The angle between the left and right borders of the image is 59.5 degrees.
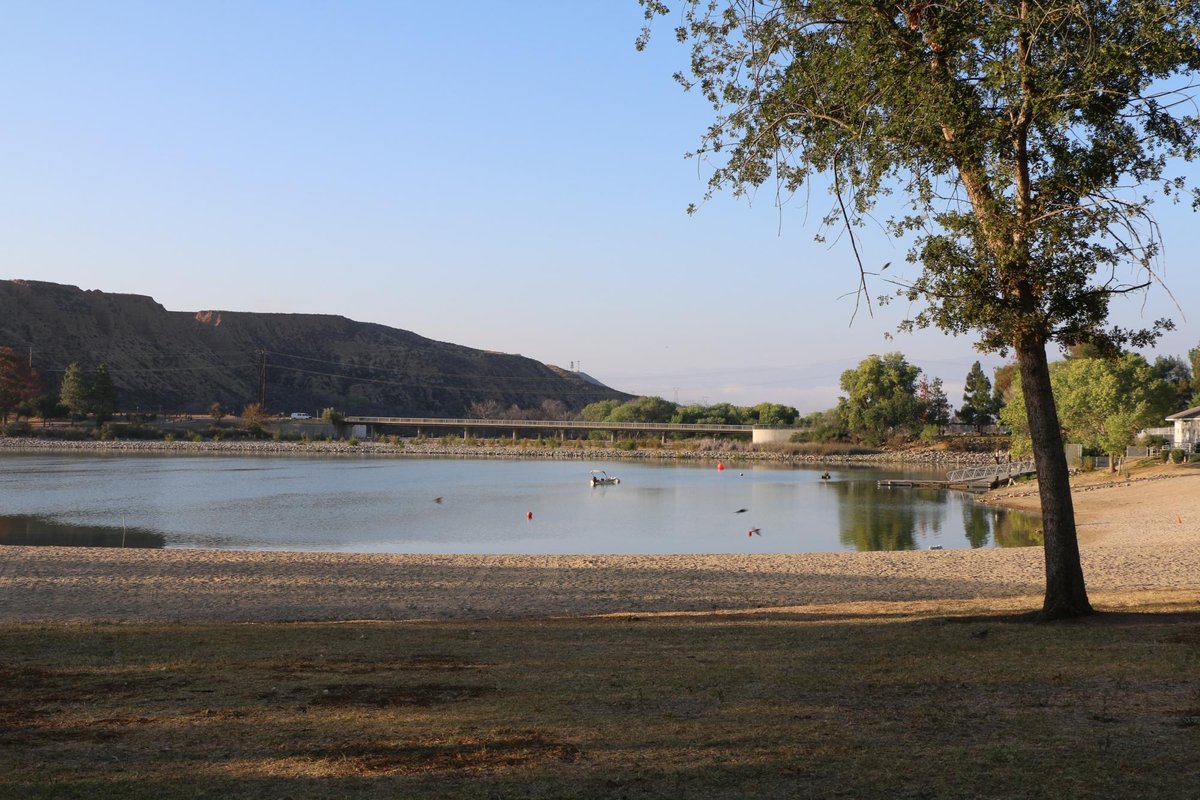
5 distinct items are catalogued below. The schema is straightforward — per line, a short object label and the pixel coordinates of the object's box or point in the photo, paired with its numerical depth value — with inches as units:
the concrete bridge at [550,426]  5196.9
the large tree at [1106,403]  2122.3
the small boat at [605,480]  2484.0
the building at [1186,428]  2564.0
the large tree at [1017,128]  426.6
